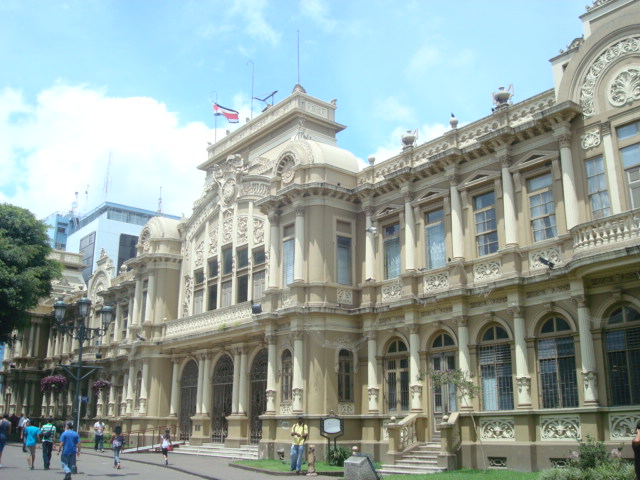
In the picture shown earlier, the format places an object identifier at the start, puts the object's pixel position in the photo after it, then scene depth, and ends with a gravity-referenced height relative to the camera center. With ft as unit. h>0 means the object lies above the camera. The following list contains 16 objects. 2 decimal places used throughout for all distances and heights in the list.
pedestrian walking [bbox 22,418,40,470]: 66.54 -3.61
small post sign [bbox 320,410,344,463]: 68.95 -2.15
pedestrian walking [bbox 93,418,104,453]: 102.06 -4.72
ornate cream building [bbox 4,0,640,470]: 56.90 +12.79
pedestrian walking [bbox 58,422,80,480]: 53.01 -3.33
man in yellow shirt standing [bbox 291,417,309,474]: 65.51 -4.19
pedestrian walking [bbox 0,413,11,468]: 65.62 -2.55
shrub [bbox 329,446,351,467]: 69.67 -5.24
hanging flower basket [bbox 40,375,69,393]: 136.05 +4.61
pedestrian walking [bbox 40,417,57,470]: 66.90 -3.63
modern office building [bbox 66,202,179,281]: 211.41 +54.52
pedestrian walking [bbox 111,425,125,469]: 71.41 -4.54
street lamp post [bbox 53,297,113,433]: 67.51 +9.59
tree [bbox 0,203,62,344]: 108.37 +23.21
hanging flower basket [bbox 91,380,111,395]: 124.01 +3.84
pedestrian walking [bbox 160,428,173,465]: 75.71 -4.40
